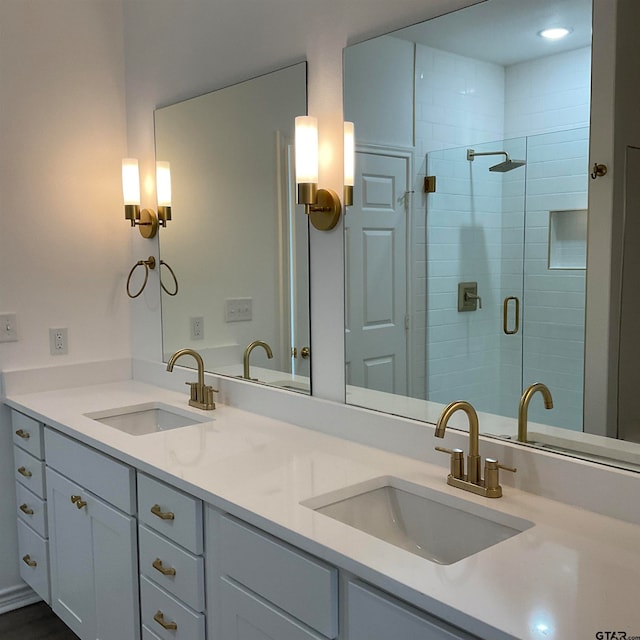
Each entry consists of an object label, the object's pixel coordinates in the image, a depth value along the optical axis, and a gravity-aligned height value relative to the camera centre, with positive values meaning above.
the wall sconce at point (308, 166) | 2.11 +0.29
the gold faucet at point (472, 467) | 1.60 -0.48
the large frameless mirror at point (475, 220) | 1.59 +0.11
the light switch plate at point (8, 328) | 2.80 -0.25
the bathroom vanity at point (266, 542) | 1.19 -0.57
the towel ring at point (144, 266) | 3.02 -0.01
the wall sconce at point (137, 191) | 2.87 +0.30
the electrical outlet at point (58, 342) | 2.95 -0.33
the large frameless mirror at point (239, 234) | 2.34 +0.11
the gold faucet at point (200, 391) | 2.55 -0.47
